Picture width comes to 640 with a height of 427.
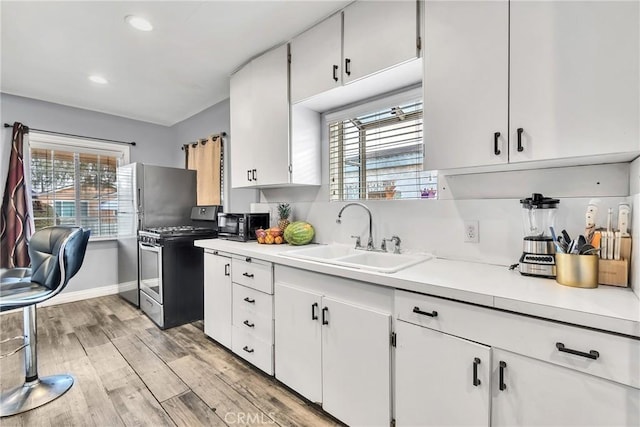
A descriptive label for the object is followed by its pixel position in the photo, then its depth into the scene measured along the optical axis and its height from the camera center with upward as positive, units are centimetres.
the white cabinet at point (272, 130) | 226 +64
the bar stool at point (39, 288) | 174 -47
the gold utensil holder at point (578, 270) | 108 -23
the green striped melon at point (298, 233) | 232 -19
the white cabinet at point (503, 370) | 86 -55
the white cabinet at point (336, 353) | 138 -76
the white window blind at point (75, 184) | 351 +33
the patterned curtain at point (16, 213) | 312 -3
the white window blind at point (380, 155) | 193 +39
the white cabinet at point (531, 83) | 103 +50
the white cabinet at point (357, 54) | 159 +93
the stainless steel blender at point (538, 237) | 124 -13
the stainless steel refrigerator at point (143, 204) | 337 +7
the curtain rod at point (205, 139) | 343 +88
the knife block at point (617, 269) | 109 -23
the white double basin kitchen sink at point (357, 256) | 158 -30
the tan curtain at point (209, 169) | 349 +49
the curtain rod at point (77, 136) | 323 +93
